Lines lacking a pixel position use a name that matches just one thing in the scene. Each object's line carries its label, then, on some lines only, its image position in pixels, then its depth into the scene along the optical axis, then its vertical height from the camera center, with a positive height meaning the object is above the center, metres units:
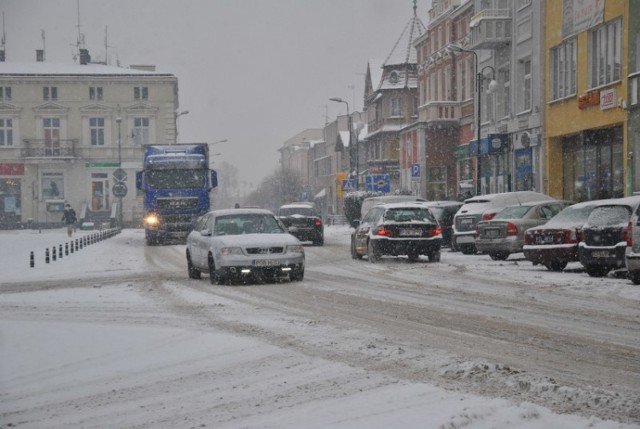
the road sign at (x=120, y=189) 52.53 +0.71
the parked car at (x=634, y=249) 15.24 -0.92
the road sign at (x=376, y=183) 47.03 +0.76
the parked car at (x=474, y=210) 26.50 -0.38
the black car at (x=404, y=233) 23.53 -0.90
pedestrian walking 50.94 -0.82
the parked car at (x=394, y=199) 35.12 -0.04
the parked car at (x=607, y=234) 16.80 -0.72
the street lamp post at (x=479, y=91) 36.18 +4.22
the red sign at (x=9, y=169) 76.94 +2.84
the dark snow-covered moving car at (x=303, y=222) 35.50 -0.89
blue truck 35.94 +0.55
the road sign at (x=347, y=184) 57.94 +0.91
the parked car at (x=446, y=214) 29.44 -0.54
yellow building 29.14 +3.29
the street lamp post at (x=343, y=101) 61.59 +6.62
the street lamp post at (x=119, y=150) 69.30 +3.91
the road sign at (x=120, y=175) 57.18 +1.67
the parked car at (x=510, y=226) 22.89 -0.74
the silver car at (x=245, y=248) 17.41 -0.93
